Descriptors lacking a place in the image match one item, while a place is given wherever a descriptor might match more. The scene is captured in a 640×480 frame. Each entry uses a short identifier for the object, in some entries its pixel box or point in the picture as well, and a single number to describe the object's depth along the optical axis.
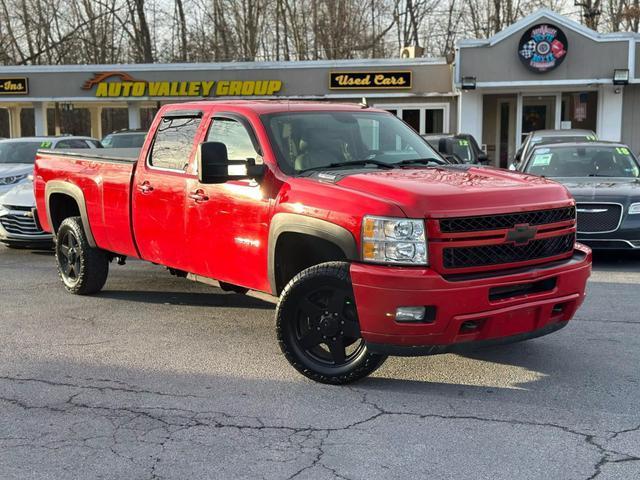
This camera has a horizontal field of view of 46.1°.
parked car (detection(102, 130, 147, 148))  17.65
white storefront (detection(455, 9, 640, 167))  21.41
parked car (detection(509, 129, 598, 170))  12.91
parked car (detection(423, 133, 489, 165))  13.85
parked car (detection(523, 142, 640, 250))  9.10
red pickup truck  4.50
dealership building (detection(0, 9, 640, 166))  21.59
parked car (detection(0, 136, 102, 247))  10.08
